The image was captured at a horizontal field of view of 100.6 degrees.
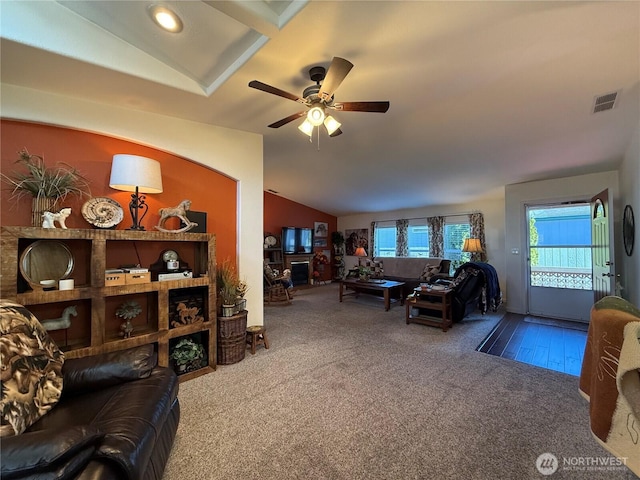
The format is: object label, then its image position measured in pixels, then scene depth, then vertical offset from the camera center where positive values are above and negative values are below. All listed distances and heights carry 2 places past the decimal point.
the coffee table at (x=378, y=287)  5.23 -0.90
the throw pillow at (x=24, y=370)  1.16 -0.62
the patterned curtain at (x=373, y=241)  8.73 +0.07
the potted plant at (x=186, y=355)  2.56 -1.07
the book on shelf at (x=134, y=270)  2.32 -0.21
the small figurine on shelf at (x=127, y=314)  2.33 -0.61
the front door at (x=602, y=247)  3.27 -0.08
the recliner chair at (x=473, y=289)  4.21 -0.77
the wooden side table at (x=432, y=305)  3.96 -0.96
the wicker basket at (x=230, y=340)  2.84 -1.02
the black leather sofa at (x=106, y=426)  0.89 -0.81
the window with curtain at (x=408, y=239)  7.72 +0.14
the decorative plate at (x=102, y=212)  2.26 +0.30
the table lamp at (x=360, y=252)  7.88 -0.25
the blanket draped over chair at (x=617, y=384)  0.99 -0.56
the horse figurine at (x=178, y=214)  2.55 +0.30
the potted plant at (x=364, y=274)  5.82 -0.67
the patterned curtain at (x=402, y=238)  8.00 +0.14
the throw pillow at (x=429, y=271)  6.19 -0.68
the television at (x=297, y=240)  7.87 +0.13
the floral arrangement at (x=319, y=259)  8.85 -0.50
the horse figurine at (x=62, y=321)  2.02 -0.57
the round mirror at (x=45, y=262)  1.97 -0.12
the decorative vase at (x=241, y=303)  3.00 -0.67
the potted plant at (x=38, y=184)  2.03 +0.49
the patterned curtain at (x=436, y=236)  7.18 +0.18
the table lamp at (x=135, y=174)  2.20 +0.60
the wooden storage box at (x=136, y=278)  2.29 -0.28
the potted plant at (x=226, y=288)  2.89 -0.48
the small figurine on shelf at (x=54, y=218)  1.99 +0.22
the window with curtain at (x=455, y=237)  6.84 +0.15
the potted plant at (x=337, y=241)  9.38 +0.10
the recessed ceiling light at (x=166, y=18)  1.72 +1.53
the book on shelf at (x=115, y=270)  2.26 -0.21
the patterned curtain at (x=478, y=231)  6.35 +0.28
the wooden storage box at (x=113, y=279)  2.18 -0.28
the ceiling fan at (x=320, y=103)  1.91 +1.12
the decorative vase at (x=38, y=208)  2.04 +0.30
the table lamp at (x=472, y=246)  5.89 -0.08
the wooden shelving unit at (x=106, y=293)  1.86 -0.38
